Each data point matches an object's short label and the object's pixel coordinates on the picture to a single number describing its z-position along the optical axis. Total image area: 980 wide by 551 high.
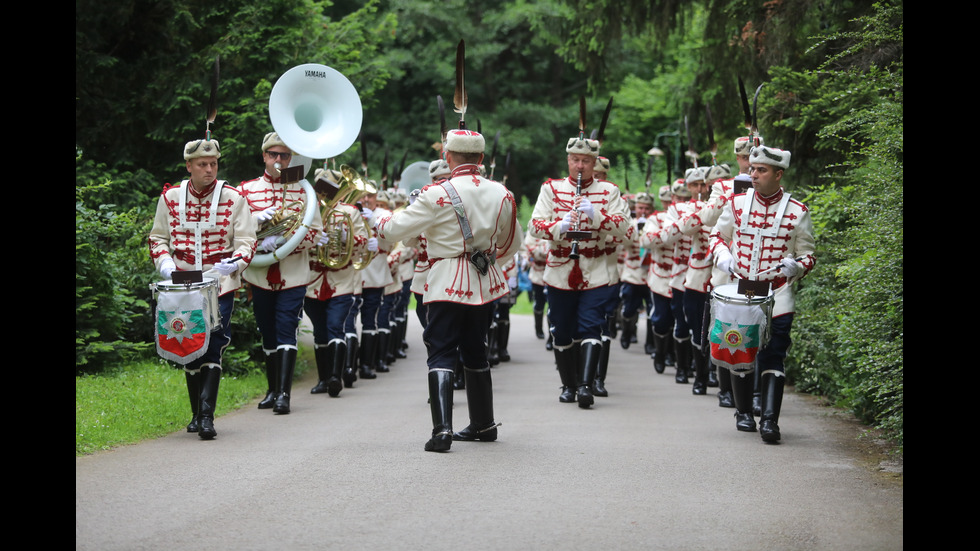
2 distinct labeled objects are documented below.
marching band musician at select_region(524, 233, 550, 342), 15.09
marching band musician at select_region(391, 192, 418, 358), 14.77
